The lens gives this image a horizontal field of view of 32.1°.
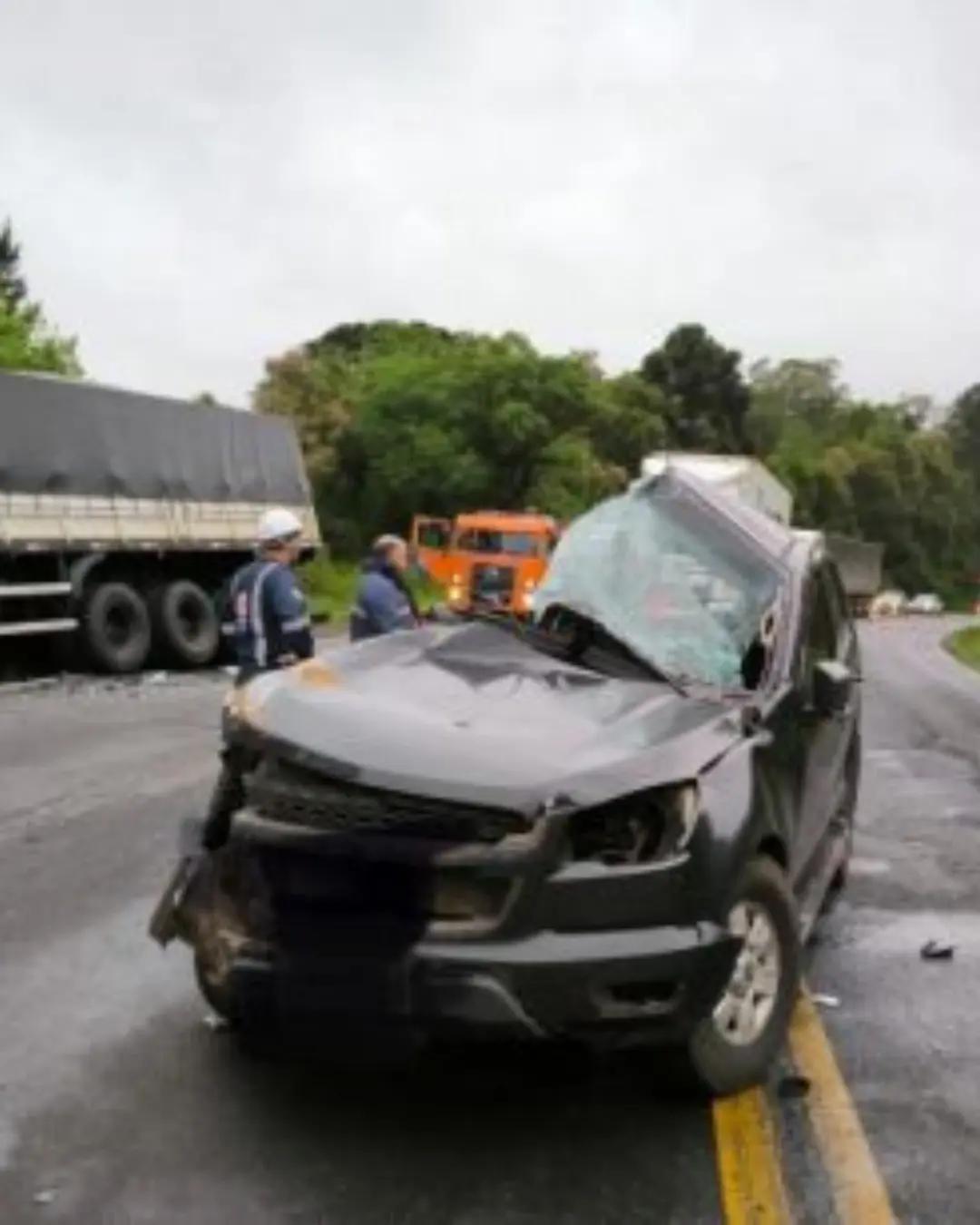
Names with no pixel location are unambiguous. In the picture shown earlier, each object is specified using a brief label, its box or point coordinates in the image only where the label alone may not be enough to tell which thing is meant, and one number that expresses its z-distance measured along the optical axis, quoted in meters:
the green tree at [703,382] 80.62
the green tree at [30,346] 31.69
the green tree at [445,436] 50.22
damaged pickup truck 4.14
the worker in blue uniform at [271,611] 8.42
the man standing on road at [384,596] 10.09
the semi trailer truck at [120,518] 17.91
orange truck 28.41
